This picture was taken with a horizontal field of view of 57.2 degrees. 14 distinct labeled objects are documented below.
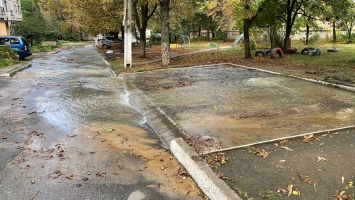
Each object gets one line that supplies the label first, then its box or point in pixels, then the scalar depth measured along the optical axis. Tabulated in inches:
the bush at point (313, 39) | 1322.6
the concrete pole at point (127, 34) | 675.4
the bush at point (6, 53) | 779.8
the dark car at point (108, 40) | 1593.0
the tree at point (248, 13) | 714.2
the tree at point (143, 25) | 900.0
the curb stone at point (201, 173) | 145.1
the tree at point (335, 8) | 804.0
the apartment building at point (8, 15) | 1548.5
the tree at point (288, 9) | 909.2
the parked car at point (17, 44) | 890.7
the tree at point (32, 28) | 1505.9
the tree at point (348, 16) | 836.6
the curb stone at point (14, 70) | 580.6
